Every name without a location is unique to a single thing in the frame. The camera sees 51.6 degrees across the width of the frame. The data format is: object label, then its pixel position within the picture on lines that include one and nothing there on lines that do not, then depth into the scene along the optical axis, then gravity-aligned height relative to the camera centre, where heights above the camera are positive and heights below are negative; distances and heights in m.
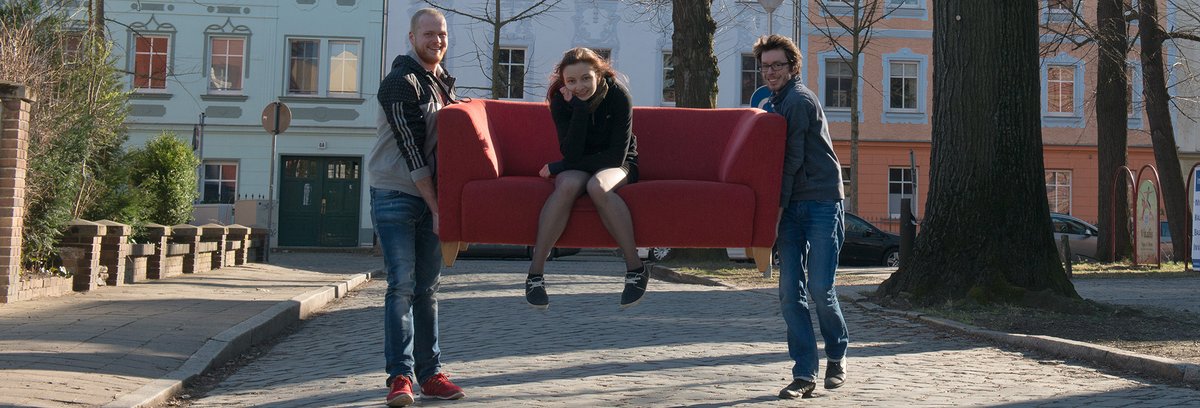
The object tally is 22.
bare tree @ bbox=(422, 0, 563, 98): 30.22 +5.20
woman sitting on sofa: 5.88 +0.39
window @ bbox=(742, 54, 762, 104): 36.50 +4.84
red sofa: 5.87 +0.18
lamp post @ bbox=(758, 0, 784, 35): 19.77 +3.77
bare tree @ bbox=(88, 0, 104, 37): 19.71 +3.43
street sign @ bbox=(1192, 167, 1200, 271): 18.67 +0.46
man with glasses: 6.11 +0.13
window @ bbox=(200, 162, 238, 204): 34.47 +1.19
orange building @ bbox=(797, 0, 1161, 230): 36.56 +3.97
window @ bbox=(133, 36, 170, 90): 34.88 +4.59
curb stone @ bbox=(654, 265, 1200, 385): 7.20 -0.67
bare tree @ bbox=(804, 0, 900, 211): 30.78 +5.70
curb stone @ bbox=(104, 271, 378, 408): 6.19 -0.82
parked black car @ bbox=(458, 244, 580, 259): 28.57 -0.41
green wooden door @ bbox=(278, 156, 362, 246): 35.06 +0.76
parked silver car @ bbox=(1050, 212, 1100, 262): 30.28 +0.41
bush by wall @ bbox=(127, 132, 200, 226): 17.17 +0.65
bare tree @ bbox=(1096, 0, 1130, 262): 23.17 +2.06
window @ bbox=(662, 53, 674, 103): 36.00 +4.46
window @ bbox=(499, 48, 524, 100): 36.34 +4.80
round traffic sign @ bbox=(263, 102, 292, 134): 20.11 +1.75
